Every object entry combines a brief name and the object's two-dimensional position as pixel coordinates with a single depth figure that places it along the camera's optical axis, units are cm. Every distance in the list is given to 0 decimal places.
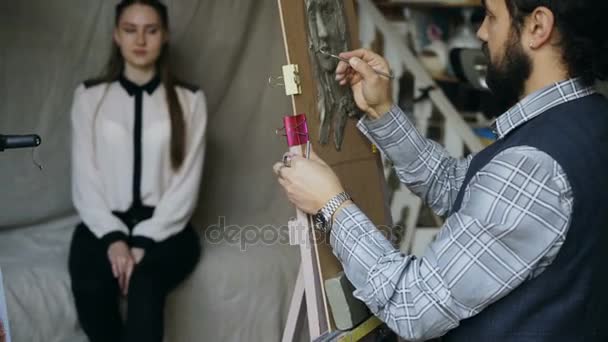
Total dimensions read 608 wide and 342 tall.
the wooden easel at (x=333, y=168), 119
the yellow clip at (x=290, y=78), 119
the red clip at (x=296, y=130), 118
